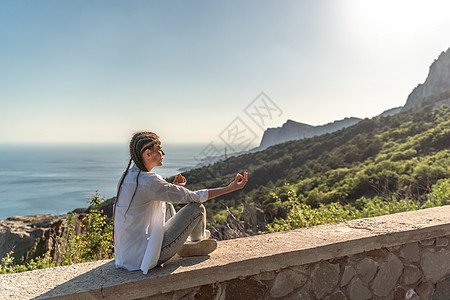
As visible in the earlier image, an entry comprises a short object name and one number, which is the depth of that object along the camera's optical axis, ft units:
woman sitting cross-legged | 6.71
